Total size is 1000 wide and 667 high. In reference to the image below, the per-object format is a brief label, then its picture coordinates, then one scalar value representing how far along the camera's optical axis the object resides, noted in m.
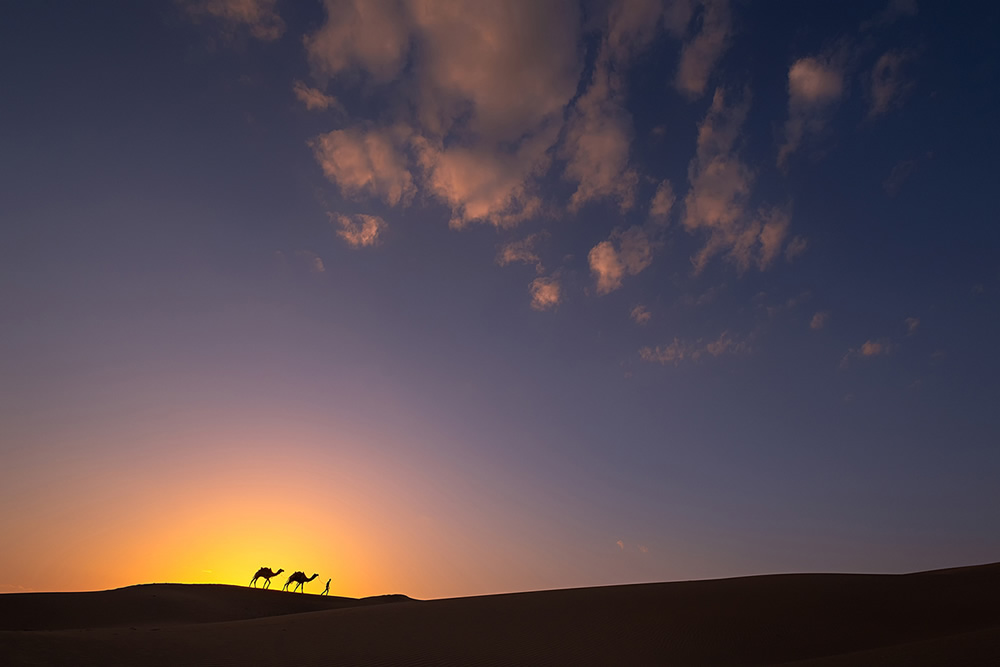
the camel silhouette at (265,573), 43.28
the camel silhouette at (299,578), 43.75
